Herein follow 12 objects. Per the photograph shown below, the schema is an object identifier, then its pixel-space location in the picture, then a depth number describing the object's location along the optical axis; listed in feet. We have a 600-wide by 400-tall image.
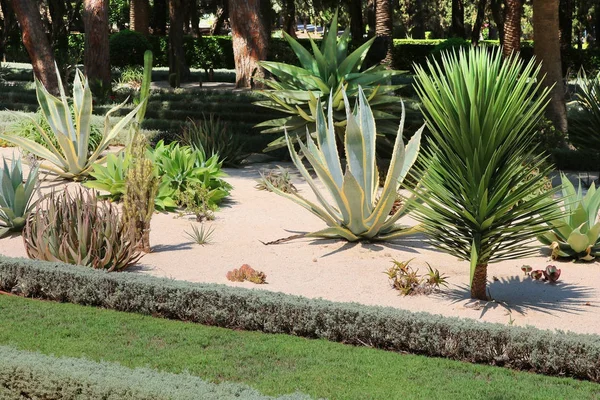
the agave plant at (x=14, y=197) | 28.96
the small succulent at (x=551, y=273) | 23.95
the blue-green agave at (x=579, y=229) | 25.98
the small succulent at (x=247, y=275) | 23.98
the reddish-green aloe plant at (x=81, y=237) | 24.53
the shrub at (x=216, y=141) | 40.40
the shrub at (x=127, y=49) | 99.35
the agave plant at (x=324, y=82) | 35.50
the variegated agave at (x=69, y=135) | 35.63
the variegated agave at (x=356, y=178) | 26.63
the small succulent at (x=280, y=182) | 35.03
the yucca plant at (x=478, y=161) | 19.83
